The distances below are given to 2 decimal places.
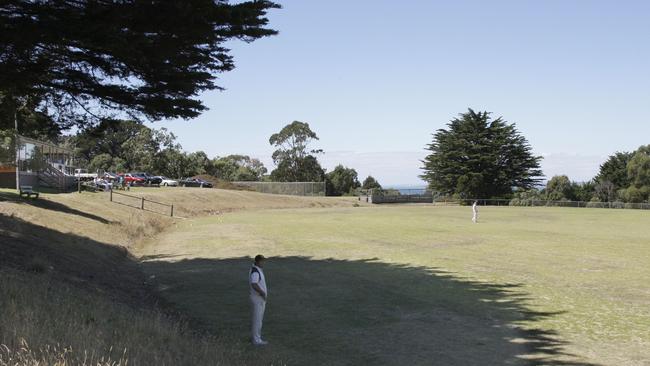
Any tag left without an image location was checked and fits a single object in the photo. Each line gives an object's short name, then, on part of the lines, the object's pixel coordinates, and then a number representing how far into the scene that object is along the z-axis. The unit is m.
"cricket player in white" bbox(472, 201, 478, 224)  43.02
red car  74.06
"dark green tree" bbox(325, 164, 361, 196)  110.75
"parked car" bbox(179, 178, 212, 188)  83.44
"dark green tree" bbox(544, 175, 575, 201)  88.31
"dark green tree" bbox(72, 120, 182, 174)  105.75
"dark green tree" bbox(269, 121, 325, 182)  115.69
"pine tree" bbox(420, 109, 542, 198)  89.50
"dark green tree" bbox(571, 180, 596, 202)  89.00
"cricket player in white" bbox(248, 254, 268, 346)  9.85
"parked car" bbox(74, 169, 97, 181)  62.92
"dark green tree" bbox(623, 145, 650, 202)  81.24
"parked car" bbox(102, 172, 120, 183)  64.94
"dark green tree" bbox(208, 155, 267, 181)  118.69
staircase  46.63
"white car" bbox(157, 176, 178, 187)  79.44
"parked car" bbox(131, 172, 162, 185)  78.00
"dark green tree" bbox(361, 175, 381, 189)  119.12
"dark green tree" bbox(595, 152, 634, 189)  89.50
